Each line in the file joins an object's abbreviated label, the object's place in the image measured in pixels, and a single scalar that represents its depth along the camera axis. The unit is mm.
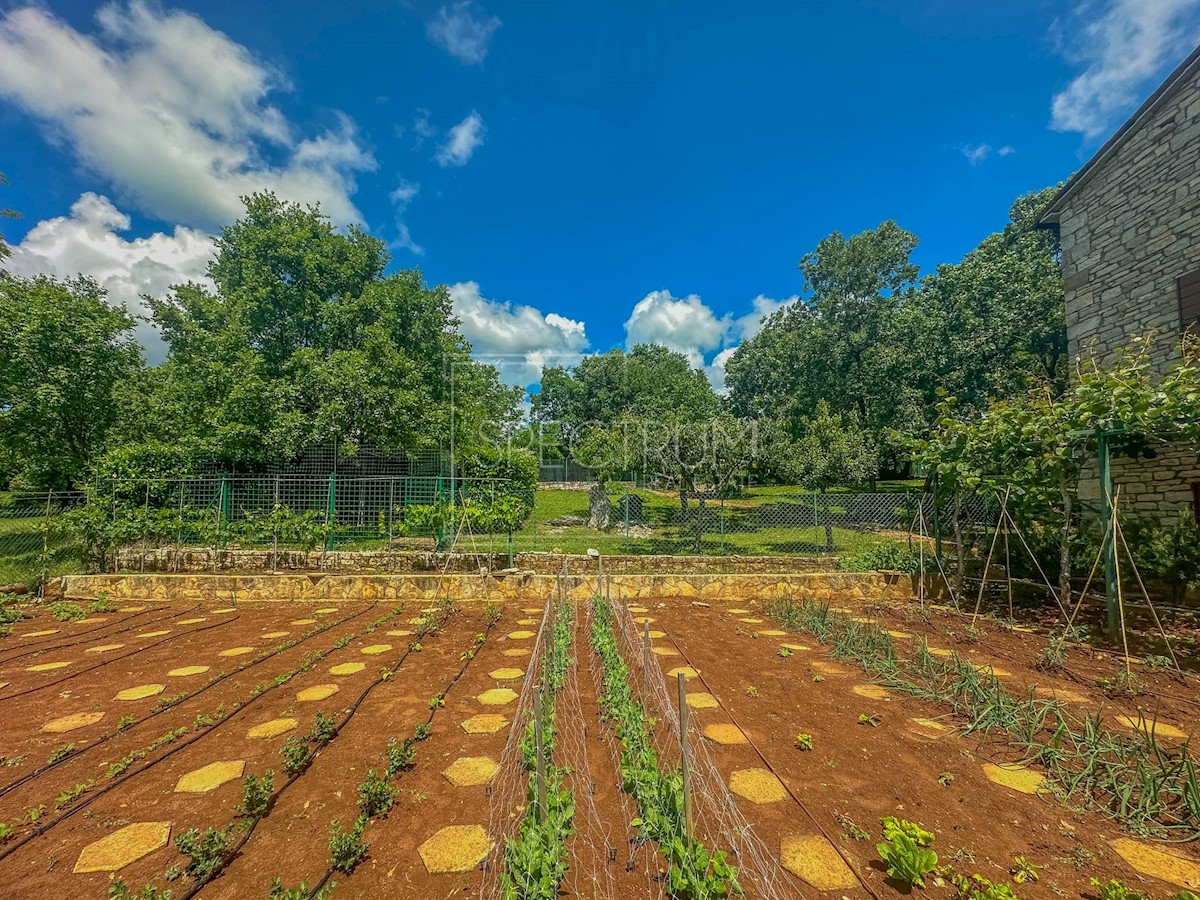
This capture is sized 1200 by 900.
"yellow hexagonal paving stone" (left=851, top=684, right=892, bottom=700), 3670
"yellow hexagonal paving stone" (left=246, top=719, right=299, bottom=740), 3041
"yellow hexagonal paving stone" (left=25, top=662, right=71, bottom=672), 4328
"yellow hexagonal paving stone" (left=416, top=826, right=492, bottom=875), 1945
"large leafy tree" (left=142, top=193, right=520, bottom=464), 12438
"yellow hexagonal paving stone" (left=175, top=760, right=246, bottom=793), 2480
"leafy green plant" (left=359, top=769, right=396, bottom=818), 2242
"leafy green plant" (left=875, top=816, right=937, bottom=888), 1797
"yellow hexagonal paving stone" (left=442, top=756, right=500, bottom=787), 2553
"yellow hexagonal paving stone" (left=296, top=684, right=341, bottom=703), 3614
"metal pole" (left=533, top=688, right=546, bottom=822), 1977
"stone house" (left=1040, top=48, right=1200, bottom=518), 7078
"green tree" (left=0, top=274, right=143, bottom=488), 10570
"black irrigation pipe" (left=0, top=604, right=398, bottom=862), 2051
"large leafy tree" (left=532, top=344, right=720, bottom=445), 32781
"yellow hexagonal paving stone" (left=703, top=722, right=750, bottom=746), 2969
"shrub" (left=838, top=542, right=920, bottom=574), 7648
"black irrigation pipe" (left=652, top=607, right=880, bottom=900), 1877
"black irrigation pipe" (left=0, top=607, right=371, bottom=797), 2572
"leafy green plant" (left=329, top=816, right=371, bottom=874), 1893
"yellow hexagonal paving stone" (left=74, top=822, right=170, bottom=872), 1951
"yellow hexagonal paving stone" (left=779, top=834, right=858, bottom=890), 1858
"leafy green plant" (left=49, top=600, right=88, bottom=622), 6086
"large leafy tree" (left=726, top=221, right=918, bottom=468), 19281
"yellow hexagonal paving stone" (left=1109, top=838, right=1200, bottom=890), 1888
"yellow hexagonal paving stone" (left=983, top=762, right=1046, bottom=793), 2502
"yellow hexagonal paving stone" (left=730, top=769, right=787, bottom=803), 2400
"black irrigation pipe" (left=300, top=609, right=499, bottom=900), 1791
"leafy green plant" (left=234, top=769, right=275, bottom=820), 2219
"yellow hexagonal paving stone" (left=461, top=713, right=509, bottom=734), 3129
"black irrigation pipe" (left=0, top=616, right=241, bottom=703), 3805
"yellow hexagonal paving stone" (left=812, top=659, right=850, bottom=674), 4172
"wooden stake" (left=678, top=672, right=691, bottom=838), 1921
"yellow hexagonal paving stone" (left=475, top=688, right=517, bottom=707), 3582
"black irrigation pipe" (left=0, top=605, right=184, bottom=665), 4824
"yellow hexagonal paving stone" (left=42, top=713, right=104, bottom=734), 3162
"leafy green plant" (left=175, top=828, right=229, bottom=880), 1854
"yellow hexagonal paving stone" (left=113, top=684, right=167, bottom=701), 3700
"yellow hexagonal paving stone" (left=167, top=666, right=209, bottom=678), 4164
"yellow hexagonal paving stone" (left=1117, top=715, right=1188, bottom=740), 2994
